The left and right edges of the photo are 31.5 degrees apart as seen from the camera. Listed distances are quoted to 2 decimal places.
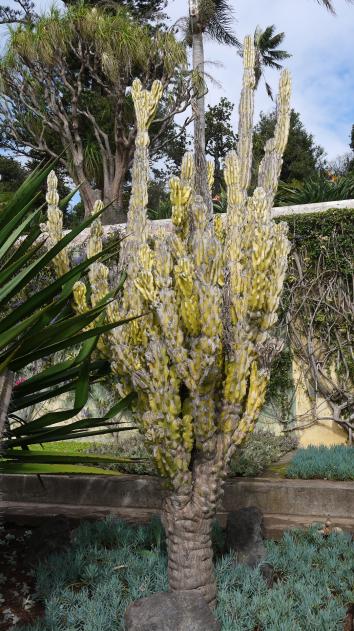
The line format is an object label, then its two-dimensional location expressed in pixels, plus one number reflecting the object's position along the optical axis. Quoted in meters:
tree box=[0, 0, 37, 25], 20.27
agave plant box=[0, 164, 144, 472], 2.68
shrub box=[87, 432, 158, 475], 5.66
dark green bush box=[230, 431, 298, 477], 5.54
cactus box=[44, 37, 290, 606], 2.95
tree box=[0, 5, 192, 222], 15.14
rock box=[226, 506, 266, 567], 3.70
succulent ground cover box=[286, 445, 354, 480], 5.26
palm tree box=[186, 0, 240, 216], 14.06
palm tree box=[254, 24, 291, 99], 21.64
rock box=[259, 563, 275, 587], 3.49
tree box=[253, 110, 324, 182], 24.88
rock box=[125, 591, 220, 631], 2.70
